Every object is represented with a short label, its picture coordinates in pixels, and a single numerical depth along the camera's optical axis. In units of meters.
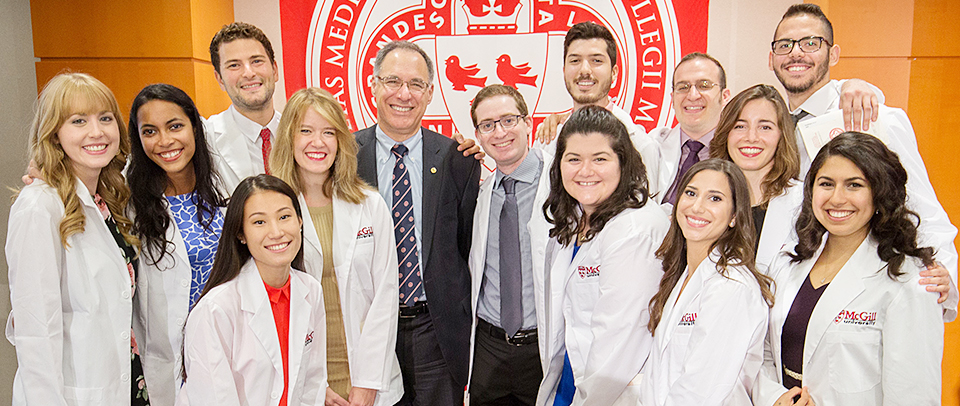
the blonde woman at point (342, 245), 2.66
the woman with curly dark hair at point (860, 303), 1.93
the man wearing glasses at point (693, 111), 3.37
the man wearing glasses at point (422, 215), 3.01
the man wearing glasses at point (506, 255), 2.94
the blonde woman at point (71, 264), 2.23
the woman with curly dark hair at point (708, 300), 1.99
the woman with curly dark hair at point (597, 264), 2.28
